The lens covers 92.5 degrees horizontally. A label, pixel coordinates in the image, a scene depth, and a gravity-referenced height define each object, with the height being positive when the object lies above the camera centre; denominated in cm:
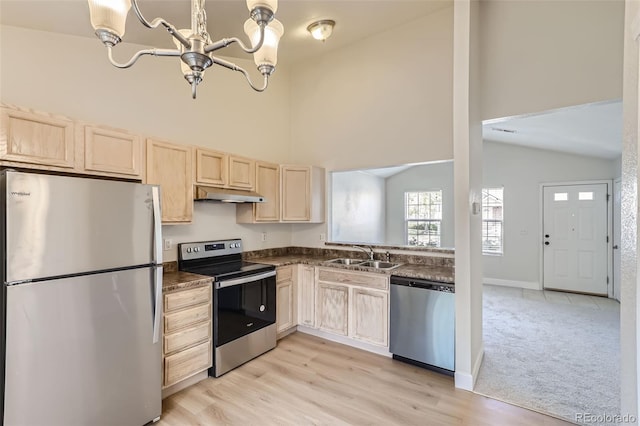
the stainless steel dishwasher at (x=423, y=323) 279 -104
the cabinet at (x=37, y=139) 183 +47
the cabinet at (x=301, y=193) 394 +27
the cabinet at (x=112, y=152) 221 +47
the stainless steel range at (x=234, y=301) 284 -88
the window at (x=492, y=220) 660 -12
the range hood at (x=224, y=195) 300 +19
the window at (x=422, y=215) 557 -1
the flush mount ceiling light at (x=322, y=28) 330 +204
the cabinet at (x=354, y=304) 318 -100
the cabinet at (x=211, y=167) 301 +47
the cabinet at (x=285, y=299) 353 -101
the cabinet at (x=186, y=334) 245 -102
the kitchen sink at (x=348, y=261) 384 -60
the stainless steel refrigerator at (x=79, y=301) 162 -53
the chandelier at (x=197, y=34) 130 +85
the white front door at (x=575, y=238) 566 -44
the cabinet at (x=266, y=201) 366 +16
